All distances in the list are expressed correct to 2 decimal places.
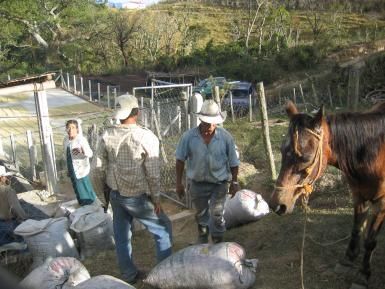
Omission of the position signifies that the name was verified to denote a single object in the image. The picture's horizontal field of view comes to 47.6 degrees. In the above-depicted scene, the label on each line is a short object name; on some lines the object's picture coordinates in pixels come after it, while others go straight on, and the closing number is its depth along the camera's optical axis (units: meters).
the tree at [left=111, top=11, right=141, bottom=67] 36.47
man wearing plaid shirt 3.44
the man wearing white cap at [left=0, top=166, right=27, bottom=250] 4.42
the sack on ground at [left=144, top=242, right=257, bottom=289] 3.25
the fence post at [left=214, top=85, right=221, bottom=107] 5.99
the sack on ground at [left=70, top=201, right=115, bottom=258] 4.48
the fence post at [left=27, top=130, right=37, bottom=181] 8.46
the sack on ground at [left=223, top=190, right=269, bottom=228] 4.78
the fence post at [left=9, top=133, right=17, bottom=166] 8.98
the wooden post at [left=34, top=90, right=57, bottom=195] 7.16
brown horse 2.80
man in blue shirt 3.90
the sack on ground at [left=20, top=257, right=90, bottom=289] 3.26
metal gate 5.76
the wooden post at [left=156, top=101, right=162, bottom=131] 7.14
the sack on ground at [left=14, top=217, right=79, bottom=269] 4.18
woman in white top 5.74
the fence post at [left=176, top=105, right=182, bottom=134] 6.18
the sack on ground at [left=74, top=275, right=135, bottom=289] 3.04
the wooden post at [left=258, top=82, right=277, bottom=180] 5.73
